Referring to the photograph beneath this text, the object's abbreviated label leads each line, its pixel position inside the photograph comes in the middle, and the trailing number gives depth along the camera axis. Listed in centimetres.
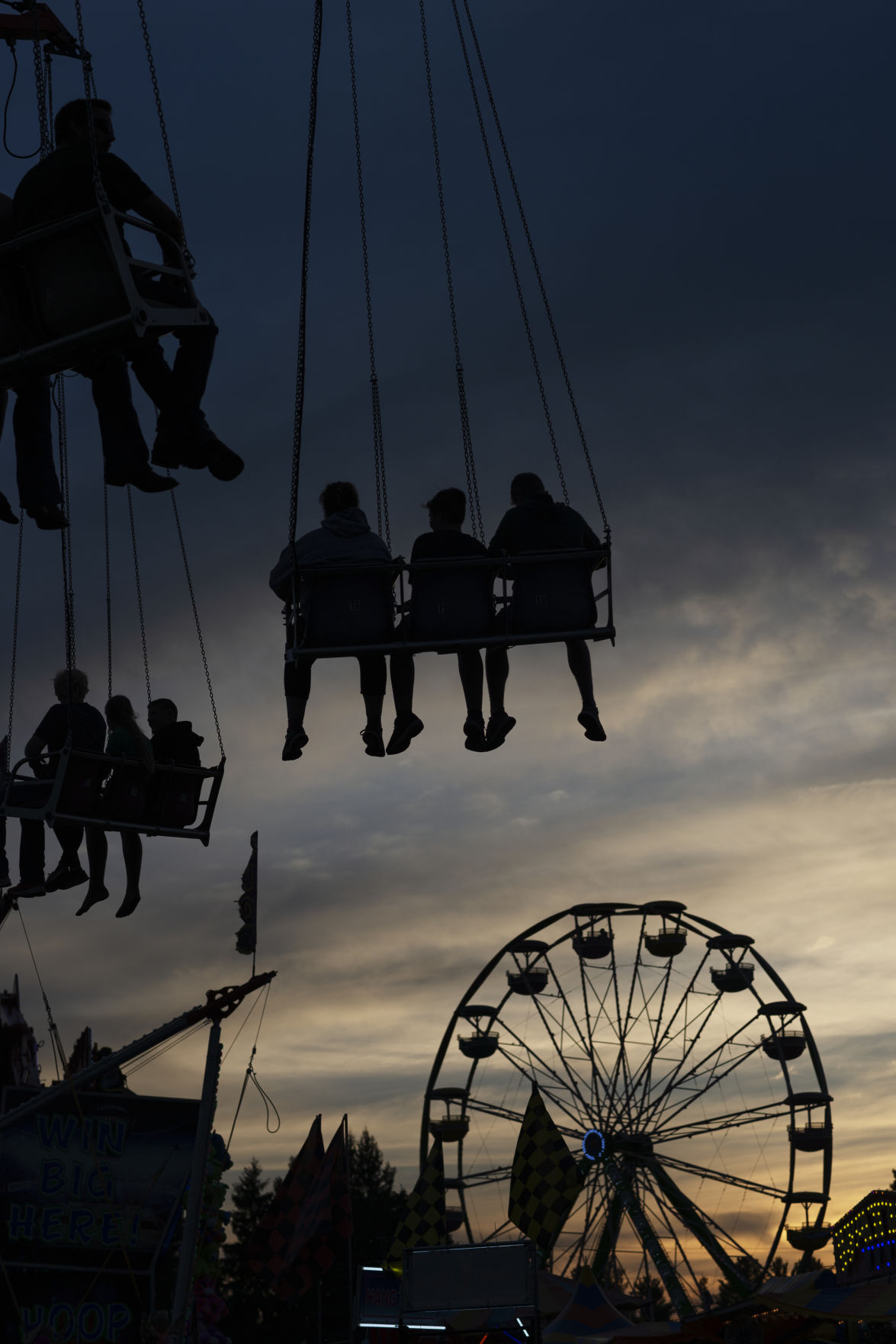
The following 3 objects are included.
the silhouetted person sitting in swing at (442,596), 1006
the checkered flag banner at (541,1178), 2294
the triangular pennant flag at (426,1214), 2450
